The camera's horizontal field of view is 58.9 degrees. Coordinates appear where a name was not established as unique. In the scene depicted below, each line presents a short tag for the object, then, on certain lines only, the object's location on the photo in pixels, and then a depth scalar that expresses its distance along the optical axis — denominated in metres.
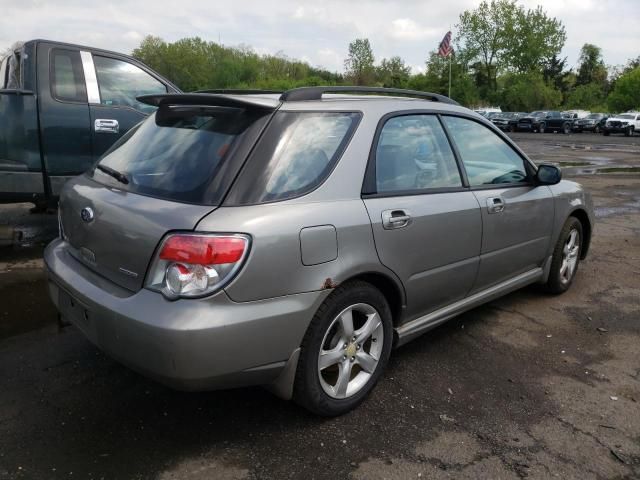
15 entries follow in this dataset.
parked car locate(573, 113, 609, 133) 38.97
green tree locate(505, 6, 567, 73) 73.56
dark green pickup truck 5.18
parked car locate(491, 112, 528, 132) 42.66
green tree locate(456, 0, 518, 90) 74.44
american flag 38.16
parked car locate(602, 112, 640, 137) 36.38
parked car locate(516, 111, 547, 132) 40.78
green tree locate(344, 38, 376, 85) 75.00
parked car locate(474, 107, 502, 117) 48.73
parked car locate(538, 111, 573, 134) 39.72
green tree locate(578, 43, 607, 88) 85.56
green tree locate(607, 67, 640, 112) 58.91
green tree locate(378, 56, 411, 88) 74.66
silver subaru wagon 2.32
